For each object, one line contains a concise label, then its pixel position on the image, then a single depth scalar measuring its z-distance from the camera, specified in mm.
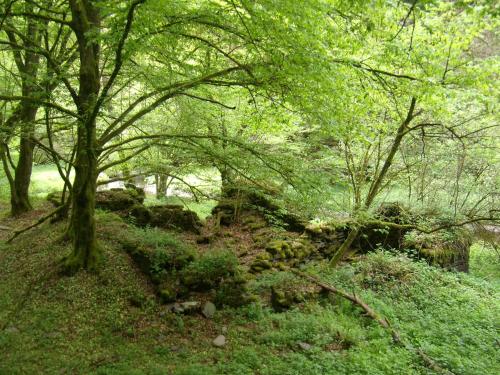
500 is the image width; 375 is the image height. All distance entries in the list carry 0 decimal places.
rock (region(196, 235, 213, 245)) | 10508
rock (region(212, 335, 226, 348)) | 6172
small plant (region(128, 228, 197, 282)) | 7672
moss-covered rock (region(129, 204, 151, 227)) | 10196
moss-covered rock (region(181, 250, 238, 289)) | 7609
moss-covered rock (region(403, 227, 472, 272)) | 10500
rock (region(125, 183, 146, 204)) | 11445
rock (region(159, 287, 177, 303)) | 7195
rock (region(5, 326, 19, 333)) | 5686
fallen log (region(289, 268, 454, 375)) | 5984
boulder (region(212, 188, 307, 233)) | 11883
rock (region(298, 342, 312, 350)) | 6211
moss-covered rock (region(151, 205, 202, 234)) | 10516
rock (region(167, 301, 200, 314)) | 6989
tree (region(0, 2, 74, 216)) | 6145
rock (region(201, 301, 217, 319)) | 7055
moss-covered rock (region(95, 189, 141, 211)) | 10578
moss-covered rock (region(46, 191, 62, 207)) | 11278
